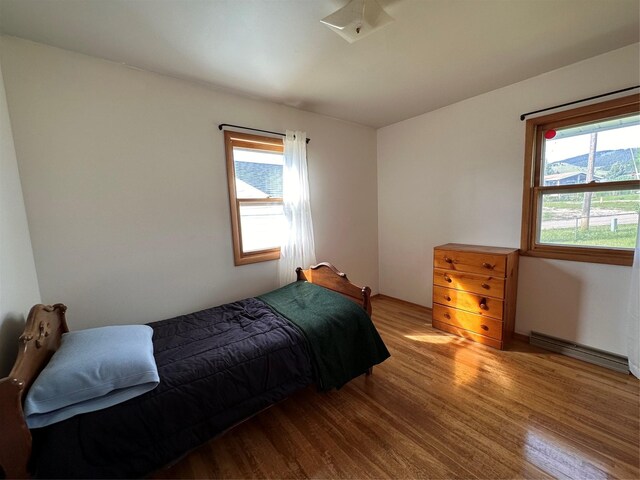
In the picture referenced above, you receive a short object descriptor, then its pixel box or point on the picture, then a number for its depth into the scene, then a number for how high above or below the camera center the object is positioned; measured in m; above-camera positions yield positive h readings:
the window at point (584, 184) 1.96 +0.13
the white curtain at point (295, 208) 2.60 +0.03
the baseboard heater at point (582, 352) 2.00 -1.30
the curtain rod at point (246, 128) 2.24 +0.80
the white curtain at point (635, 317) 1.80 -0.87
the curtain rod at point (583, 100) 1.87 +0.80
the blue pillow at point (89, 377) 1.02 -0.69
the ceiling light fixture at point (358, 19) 1.31 +1.03
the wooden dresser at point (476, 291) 2.29 -0.85
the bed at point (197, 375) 0.99 -0.87
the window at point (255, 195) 2.38 +0.18
